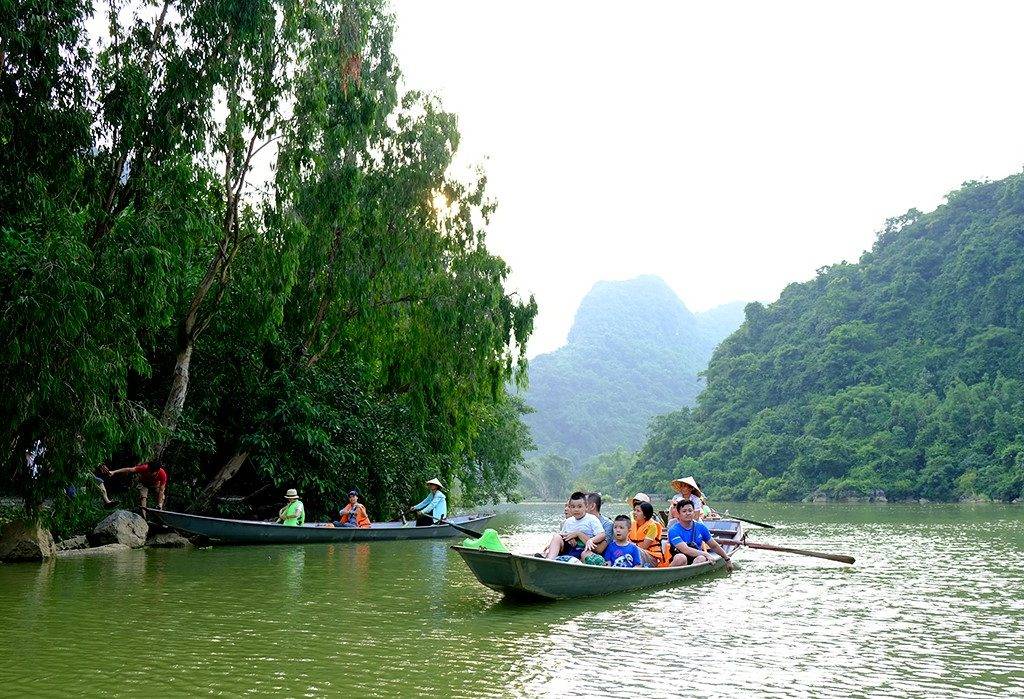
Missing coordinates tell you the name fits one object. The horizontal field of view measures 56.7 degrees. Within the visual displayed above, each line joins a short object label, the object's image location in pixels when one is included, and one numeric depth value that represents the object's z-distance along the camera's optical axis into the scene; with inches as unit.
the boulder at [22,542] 519.2
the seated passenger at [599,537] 424.2
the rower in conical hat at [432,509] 786.8
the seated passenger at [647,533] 485.7
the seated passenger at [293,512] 727.1
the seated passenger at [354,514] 746.8
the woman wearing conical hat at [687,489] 527.2
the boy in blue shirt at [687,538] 494.3
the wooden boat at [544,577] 365.7
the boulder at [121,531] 620.1
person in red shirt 698.2
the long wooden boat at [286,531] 660.1
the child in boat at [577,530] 425.7
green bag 382.9
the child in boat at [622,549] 436.5
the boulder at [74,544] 585.0
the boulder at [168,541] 668.1
